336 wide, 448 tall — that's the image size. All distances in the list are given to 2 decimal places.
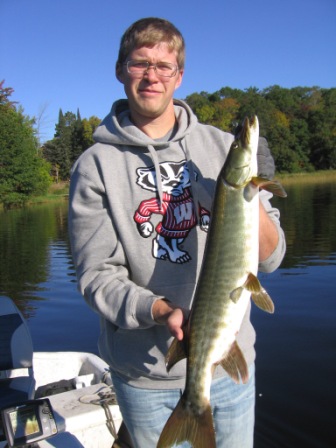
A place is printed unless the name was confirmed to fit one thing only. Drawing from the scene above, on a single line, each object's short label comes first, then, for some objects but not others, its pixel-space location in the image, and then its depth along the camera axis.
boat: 2.93
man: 2.32
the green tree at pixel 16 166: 47.28
